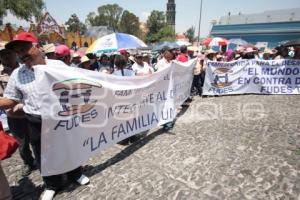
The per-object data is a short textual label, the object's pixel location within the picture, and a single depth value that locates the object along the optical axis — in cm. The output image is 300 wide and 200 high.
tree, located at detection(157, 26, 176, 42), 7688
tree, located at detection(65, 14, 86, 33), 9925
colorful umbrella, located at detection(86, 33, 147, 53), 1041
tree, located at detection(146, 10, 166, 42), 8106
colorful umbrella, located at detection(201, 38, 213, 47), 2145
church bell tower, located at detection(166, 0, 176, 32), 14538
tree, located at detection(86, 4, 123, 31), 10481
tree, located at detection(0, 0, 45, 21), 3347
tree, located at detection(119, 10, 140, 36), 9694
